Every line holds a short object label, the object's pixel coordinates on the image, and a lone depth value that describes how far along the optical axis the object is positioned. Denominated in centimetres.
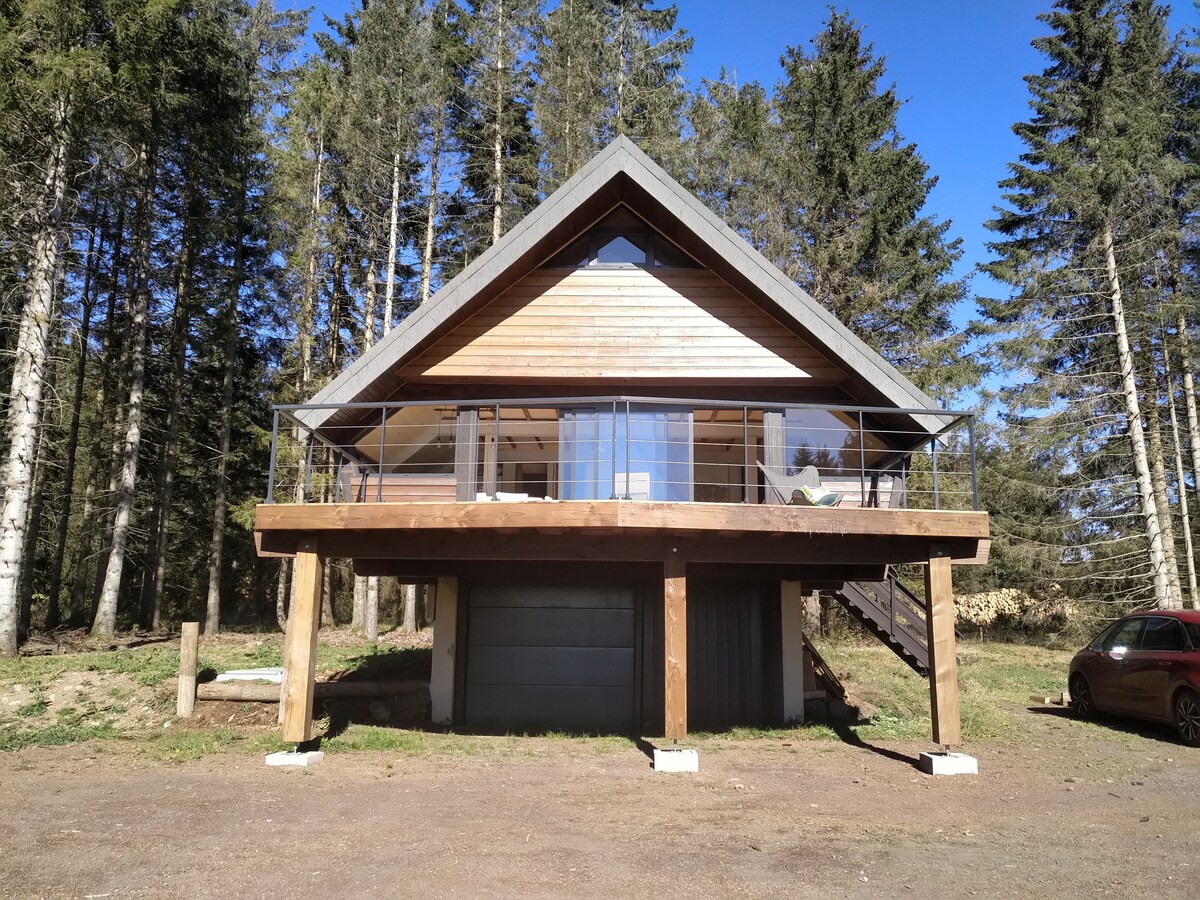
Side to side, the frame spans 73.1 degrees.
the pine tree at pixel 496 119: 2528
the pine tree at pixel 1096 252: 2309
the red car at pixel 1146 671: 1049
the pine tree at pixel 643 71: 2755
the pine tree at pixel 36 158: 1516
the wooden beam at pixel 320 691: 1212
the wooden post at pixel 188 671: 1167
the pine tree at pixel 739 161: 2575
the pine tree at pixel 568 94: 2562
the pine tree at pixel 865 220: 2408
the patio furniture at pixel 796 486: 1053
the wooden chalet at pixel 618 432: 1164
